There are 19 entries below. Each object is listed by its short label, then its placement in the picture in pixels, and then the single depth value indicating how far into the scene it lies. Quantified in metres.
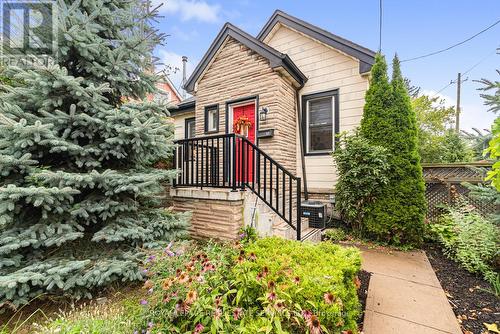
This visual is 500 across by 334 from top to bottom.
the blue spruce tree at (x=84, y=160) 2.22
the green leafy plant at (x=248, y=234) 3.38
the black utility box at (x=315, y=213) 5.06
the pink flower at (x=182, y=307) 1.69
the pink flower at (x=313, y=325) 1.38
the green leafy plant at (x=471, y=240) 3.27
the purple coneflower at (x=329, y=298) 1.59
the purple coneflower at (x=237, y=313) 1.62
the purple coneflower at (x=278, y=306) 1.52
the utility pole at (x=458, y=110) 12.12
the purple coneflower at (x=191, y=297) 1.66
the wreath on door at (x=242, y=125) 5.95
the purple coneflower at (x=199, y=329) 1.60
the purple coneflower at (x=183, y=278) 1.74
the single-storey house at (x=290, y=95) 5.52
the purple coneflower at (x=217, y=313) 1.57
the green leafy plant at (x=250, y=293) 1.59
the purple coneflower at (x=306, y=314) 1.46
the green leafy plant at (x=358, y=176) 4.54
